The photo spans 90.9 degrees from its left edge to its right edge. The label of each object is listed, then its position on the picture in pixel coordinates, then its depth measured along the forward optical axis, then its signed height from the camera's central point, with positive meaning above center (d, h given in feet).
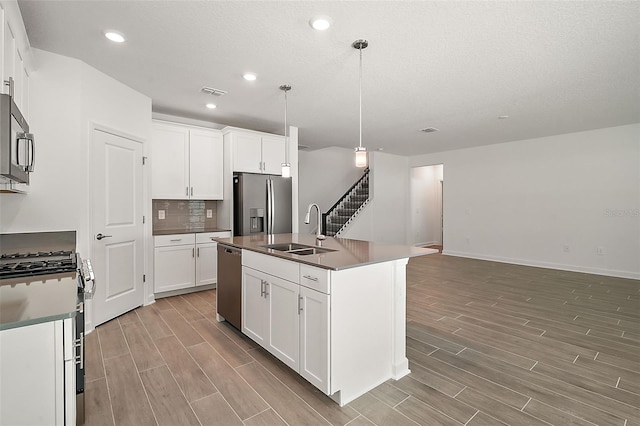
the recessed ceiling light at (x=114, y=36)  8.08 +4.54
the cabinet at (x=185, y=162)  13.83 +2.23
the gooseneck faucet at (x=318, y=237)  9.82 -0.90
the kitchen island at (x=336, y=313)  6.42 -2.33
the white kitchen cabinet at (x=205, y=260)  14.46 -2.32
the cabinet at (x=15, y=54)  5.95 +3.39
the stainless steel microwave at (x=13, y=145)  4.78 +1.07
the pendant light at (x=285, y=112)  11.09 +4.61
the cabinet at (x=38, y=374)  3.34 -1.83
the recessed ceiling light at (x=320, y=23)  7.38 +4.51
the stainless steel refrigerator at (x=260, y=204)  15.05 +0.31
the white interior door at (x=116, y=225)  10.41 -0.55
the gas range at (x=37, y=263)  5.32 -1.05
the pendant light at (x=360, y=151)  8.49 +1.70
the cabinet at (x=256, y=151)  15.53 +3.05
